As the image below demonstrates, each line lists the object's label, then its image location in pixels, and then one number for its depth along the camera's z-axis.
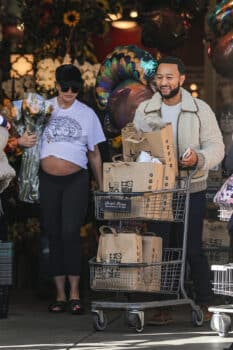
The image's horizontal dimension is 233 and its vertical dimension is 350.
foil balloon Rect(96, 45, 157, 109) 18.48
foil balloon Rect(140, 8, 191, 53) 21.00
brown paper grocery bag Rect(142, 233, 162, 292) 15.62
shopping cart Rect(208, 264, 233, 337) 15.04
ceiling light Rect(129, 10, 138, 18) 23.72
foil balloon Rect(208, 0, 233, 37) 18.45
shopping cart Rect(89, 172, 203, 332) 15.43
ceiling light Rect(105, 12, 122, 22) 22.89
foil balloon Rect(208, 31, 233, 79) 18.42
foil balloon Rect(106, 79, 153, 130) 18.23
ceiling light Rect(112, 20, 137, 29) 25.23
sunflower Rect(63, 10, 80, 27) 22.47
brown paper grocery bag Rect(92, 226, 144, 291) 15.48
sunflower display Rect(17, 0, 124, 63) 22.53
